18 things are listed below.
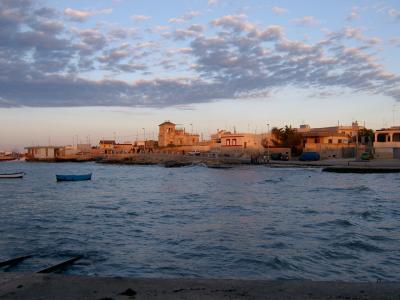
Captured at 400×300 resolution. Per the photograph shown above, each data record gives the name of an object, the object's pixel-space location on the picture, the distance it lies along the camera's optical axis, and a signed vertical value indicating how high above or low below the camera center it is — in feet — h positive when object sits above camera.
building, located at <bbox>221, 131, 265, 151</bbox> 310.04 +4.99
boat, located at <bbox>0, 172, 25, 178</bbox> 179.80 -9.00
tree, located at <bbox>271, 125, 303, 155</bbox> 278.05 +5.11
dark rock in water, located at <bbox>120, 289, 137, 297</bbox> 18.79 -6.05
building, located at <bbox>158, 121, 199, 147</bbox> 428.56 +12.70
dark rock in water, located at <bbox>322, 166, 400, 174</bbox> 162.71 -8.76
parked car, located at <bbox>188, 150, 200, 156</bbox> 334.93 -2.88
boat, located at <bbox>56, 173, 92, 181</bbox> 162.20 -9.47
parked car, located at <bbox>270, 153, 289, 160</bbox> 259.19 -5.01
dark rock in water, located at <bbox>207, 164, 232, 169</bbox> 232.63 -9.43
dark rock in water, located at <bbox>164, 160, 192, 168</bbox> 270.83 -9.08
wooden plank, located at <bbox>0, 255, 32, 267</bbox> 32.73 -8.33
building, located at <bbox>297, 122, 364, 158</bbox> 258.78 +2.56
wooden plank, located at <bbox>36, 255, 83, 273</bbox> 30.07 -8.39
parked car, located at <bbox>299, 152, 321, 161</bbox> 239.50 -5.01
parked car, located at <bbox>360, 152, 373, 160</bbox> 223.34 -5.19
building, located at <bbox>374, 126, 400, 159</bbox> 228.84 +1.24
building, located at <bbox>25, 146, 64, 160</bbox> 494.59 +0.02
